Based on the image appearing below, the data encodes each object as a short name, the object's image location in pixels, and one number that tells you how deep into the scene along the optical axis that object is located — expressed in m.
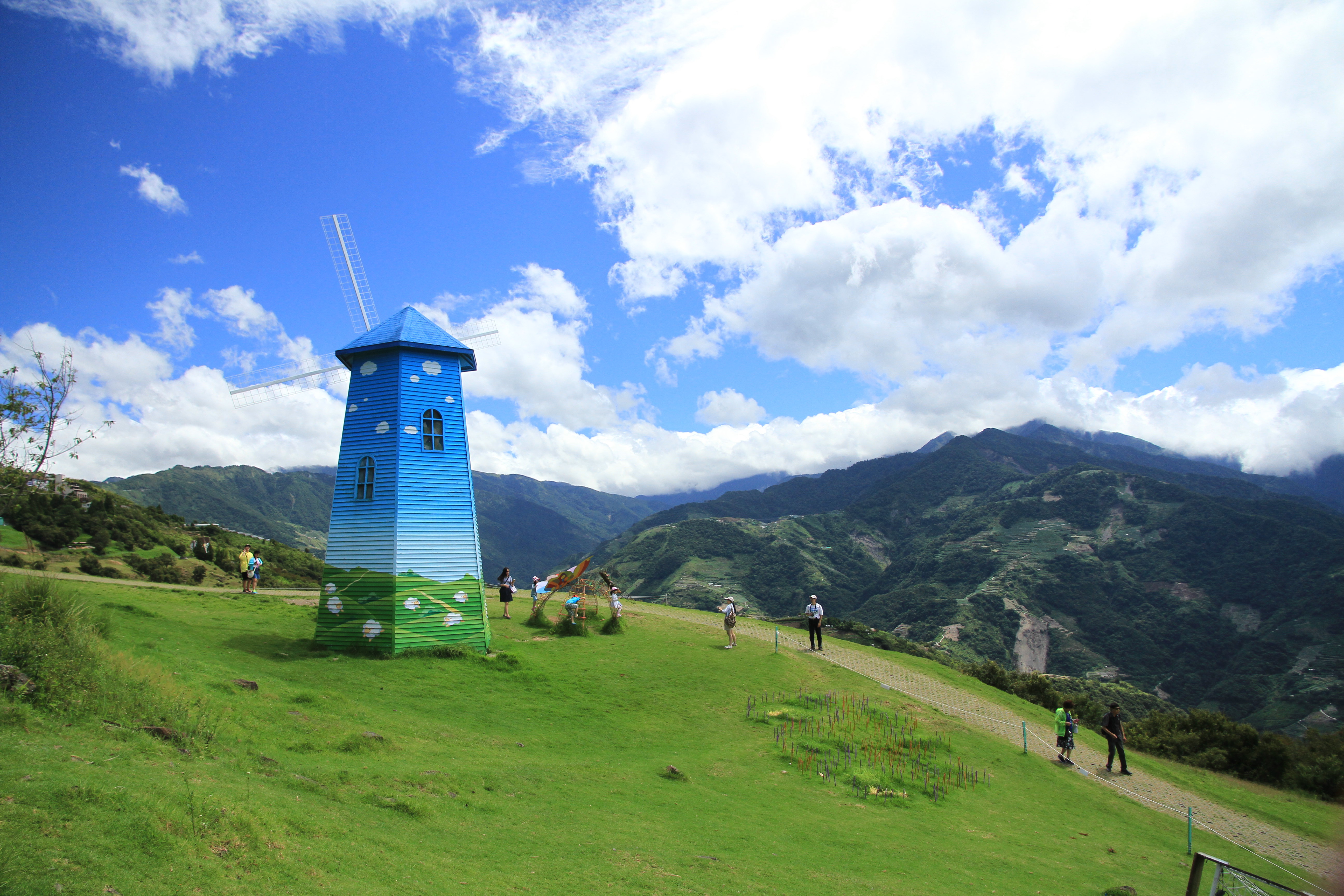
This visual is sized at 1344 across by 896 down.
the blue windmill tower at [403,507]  19.81
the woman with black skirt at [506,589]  27.52
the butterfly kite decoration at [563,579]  26.55
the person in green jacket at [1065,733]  18.09
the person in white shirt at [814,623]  25.03
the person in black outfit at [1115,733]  17.84
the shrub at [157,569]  29.23
